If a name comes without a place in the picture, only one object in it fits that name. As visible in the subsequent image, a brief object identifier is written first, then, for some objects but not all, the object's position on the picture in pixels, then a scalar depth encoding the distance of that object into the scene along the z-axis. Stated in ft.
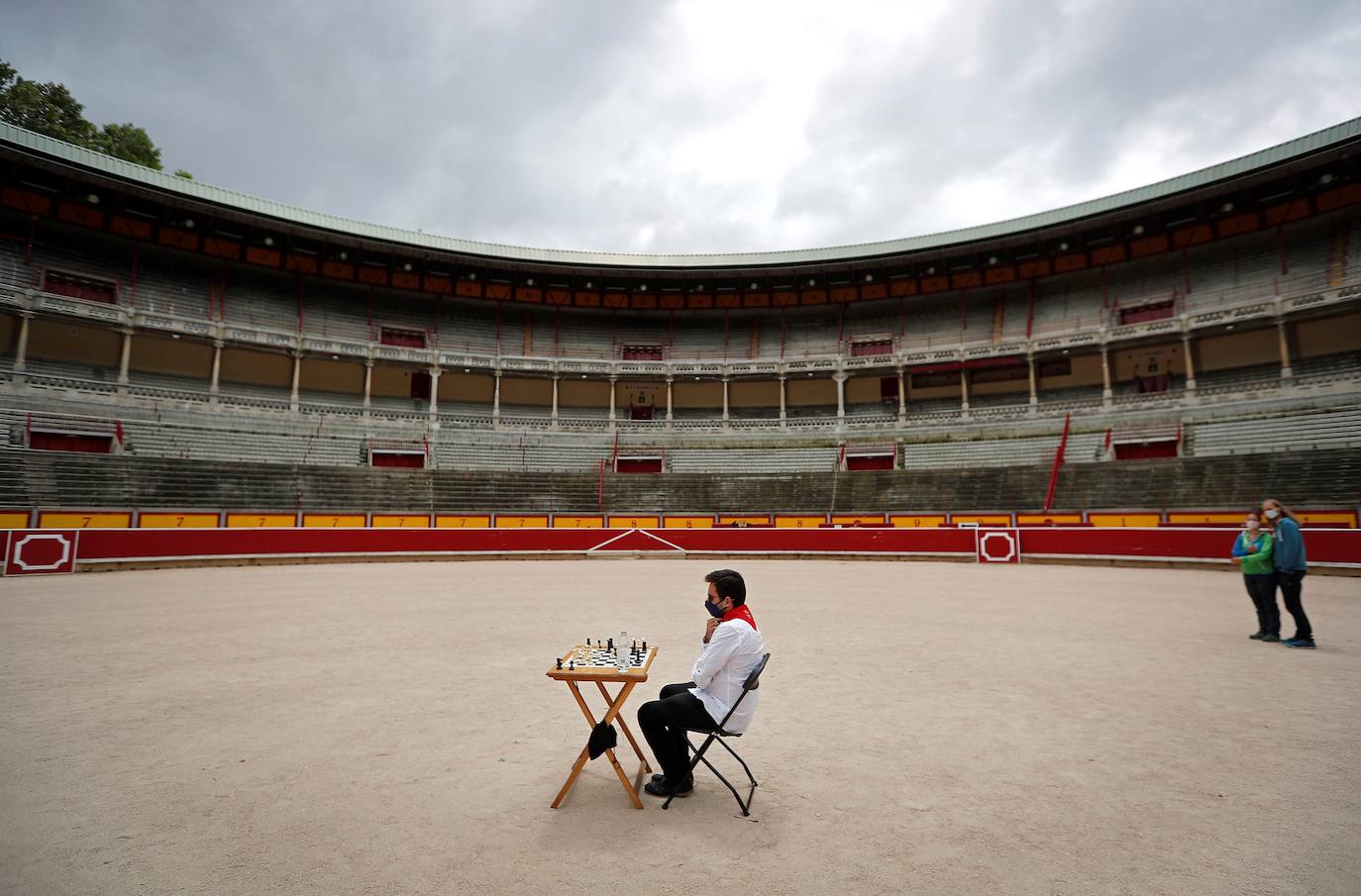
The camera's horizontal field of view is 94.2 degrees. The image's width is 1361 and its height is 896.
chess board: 12.14
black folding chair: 11.87
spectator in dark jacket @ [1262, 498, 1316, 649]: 25.20
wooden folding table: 11.72
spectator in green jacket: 26.27
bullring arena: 10.94
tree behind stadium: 119.34
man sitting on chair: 12.19
